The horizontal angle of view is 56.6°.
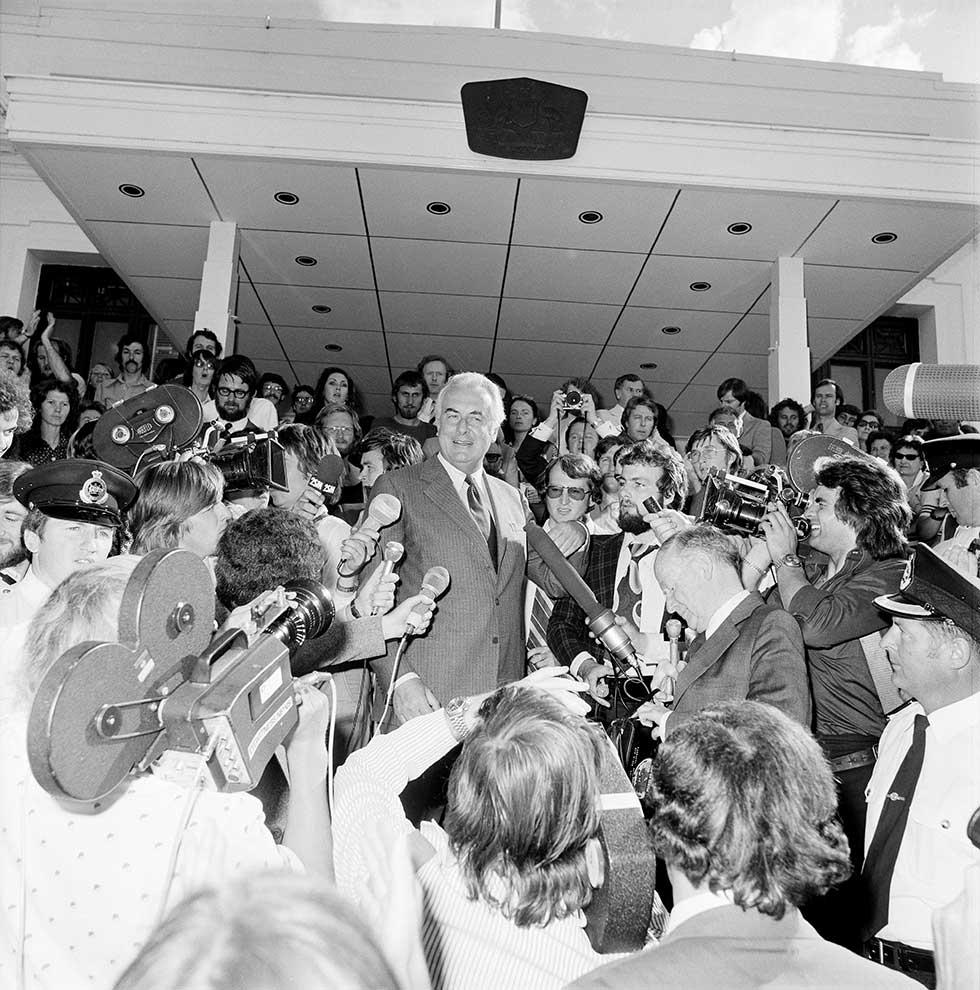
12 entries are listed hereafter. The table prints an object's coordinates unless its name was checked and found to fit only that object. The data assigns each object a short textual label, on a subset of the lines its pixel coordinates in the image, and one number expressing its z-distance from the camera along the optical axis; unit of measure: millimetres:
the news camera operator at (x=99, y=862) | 1021
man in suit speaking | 2297
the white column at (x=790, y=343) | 5828
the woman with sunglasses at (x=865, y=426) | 5561
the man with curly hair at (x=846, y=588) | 2145
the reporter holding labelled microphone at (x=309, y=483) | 3016
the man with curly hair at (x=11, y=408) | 2627
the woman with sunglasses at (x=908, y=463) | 4848
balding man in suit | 2006
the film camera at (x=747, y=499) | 2455
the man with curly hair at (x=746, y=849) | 978
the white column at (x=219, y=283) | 5652
